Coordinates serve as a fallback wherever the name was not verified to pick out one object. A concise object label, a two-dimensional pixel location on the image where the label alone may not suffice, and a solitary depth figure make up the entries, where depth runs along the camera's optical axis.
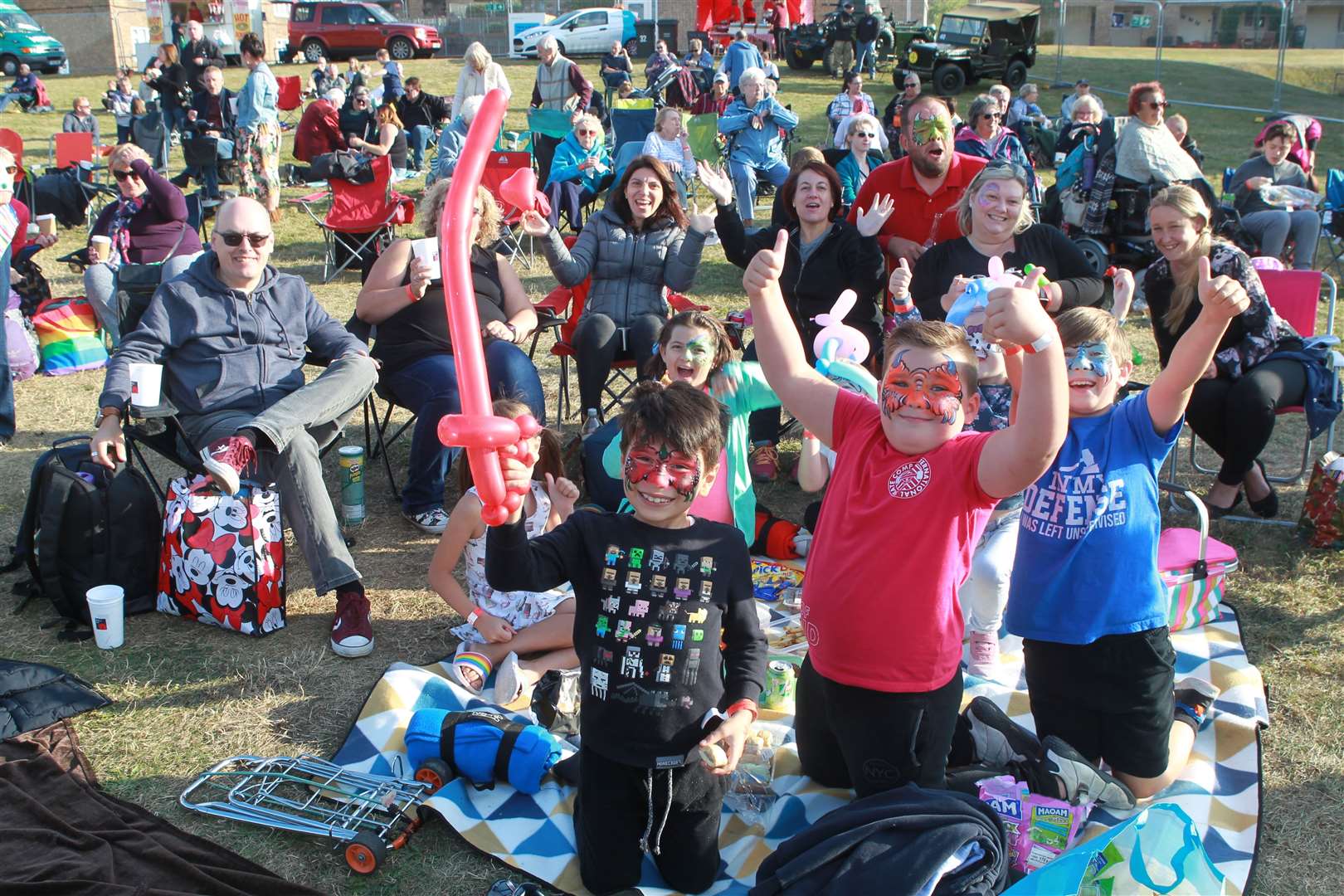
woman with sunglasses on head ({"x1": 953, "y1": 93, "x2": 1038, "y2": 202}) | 8.14
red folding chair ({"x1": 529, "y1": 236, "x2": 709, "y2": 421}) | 5.53
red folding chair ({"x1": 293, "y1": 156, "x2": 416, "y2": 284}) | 8.92
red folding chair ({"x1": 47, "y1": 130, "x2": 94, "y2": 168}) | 11.03
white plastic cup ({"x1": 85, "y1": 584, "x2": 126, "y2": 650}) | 3.78
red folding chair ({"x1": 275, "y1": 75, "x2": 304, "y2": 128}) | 18.59
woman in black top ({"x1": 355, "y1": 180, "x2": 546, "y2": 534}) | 4.72
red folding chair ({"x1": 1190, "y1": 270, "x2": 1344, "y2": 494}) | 5.09
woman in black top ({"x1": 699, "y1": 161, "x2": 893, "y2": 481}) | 5.10
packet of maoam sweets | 2.69
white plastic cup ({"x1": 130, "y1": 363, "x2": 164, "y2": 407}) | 3.95
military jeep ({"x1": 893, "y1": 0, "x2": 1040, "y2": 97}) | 20.05
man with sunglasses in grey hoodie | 3.93
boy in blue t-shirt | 2.74
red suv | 26.31
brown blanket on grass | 2.54
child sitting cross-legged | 3.61
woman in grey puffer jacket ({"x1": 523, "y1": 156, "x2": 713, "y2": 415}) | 5.29
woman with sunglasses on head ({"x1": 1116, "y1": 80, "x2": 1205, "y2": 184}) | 7.82
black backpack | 3.92
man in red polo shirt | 5.26
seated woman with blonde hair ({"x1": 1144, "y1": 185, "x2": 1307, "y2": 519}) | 4.46
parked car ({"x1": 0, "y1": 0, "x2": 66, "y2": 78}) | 24.17
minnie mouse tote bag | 3.88
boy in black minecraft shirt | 2.49
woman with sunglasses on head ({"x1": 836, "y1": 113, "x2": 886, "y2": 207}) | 8.77
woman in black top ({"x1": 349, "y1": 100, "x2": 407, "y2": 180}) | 12.79
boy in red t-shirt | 2.34
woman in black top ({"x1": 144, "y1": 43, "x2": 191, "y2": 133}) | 15.22
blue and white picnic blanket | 2.82
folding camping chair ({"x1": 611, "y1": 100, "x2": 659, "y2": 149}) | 11.70
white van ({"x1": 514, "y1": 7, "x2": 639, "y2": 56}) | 26.27
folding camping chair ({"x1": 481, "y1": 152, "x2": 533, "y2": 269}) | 9.27
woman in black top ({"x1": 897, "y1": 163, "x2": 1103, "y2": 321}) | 4.49
